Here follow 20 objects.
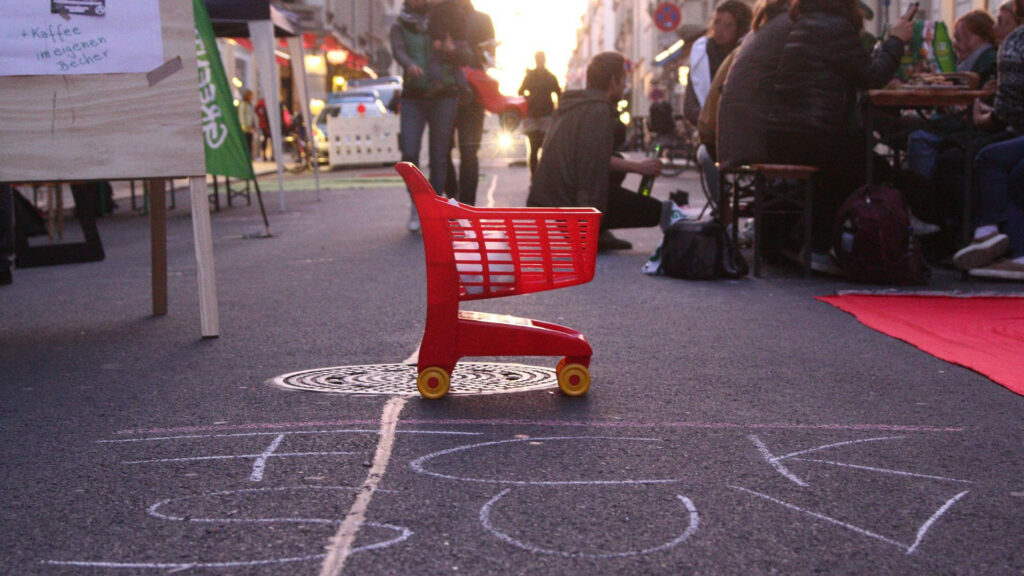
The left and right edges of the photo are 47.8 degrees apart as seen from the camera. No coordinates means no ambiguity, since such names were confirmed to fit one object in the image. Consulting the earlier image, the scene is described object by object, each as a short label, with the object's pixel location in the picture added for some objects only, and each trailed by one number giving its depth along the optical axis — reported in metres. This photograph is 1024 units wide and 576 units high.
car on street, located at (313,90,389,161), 27.89
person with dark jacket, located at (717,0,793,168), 7.17
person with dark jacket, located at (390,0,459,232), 9.70
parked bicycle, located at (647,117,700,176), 24.75
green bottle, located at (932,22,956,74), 9.49
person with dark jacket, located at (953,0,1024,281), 6.77
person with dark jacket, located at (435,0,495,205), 10.16
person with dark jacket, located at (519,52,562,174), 11.77
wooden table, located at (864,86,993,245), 6.81
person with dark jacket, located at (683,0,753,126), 8.90
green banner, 8.05
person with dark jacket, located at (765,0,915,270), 6.87
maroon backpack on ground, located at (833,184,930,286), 6.48
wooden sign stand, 4.67
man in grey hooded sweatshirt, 8.27
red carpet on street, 4.32
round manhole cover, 3.92
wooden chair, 6.77
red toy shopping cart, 3.71
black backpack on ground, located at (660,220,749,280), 6.90
